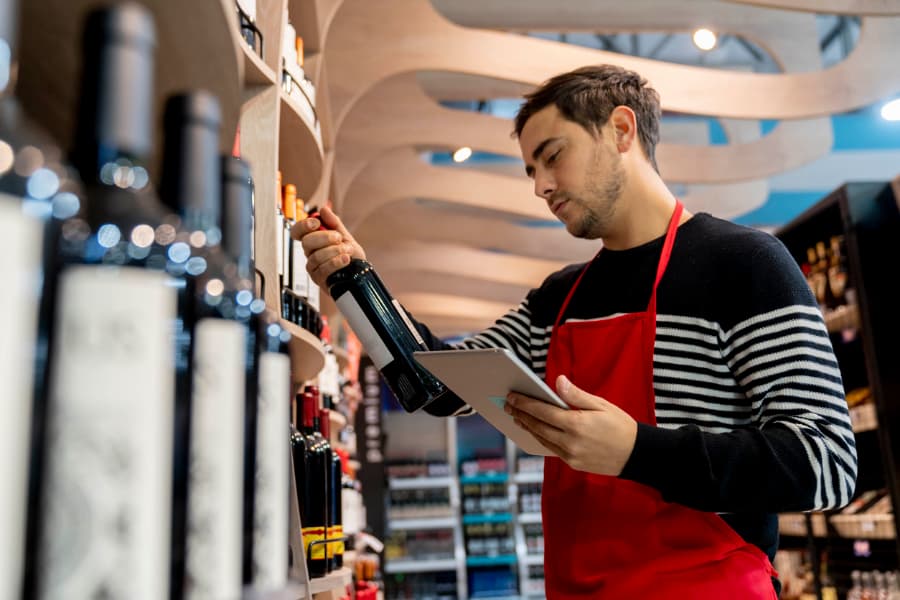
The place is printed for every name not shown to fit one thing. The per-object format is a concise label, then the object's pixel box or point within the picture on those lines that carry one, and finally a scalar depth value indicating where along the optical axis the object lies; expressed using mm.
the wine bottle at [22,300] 442
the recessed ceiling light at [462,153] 5348
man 1389
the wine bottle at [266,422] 680
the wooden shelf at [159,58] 773
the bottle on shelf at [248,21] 1704
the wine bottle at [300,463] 1849
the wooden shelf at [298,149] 2107
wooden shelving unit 767
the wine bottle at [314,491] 1831
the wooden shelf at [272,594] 665
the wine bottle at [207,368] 591
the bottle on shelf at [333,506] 1967
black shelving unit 3996
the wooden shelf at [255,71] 1679
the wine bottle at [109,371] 480
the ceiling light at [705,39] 4738
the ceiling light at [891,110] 4574
